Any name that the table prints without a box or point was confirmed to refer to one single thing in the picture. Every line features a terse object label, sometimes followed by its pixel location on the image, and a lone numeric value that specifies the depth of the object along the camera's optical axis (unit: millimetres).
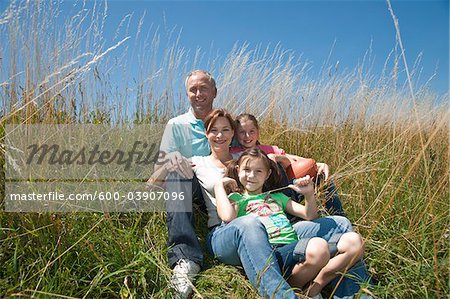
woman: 1695
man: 1959
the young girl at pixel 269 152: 2494
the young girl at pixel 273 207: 1851
